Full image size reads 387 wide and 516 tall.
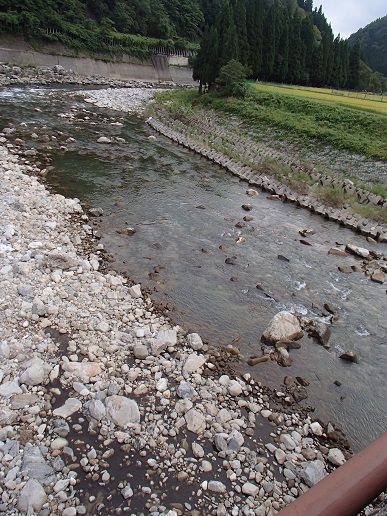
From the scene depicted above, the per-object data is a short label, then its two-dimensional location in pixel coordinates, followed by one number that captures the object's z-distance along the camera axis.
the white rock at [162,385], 5.87
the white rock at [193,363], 6.35
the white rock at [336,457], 5.16
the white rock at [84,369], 5.83
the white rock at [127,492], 4.37
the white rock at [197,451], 4.95
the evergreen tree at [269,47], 53.59
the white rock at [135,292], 8.16
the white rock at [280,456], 5.04
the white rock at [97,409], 5.25
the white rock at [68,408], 5.21
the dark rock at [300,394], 6.23
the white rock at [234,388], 6.04
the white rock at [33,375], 5.55
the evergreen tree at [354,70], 63.04
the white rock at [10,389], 5.28
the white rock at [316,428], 5.64
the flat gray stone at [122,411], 5.23
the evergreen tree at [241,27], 49.81
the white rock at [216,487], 4.55
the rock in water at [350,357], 7.37
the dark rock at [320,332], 7.78
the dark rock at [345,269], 11.02
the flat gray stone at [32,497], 4.02
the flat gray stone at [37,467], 4.34
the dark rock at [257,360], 6.86
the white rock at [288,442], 5.29
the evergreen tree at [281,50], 55.06
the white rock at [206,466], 4.79
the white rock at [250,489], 4.55
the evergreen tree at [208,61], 41.91
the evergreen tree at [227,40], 41.32
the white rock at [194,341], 6.98
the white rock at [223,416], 5.50
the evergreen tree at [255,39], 52.50
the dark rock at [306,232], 13.29
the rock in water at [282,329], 7.51
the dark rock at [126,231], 11.42
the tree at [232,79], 36.09
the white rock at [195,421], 5.30
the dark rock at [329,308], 8.89
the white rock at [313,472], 4.82
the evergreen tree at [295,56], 56.19
